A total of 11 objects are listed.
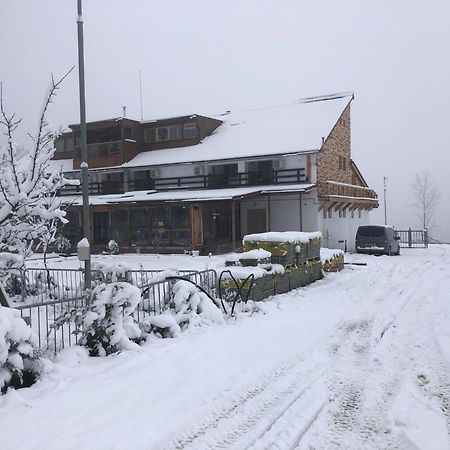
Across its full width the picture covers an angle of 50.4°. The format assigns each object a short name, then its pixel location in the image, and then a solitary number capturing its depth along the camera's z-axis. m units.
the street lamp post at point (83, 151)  8.85
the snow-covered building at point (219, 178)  27.70
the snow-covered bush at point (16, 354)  5.43
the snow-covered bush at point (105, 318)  6.99
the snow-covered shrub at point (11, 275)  13.18
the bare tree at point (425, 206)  58.82
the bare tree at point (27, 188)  7.94
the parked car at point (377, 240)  26.47
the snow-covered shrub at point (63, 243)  15.30
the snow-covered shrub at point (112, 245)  18.56
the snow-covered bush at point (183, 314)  8.08
